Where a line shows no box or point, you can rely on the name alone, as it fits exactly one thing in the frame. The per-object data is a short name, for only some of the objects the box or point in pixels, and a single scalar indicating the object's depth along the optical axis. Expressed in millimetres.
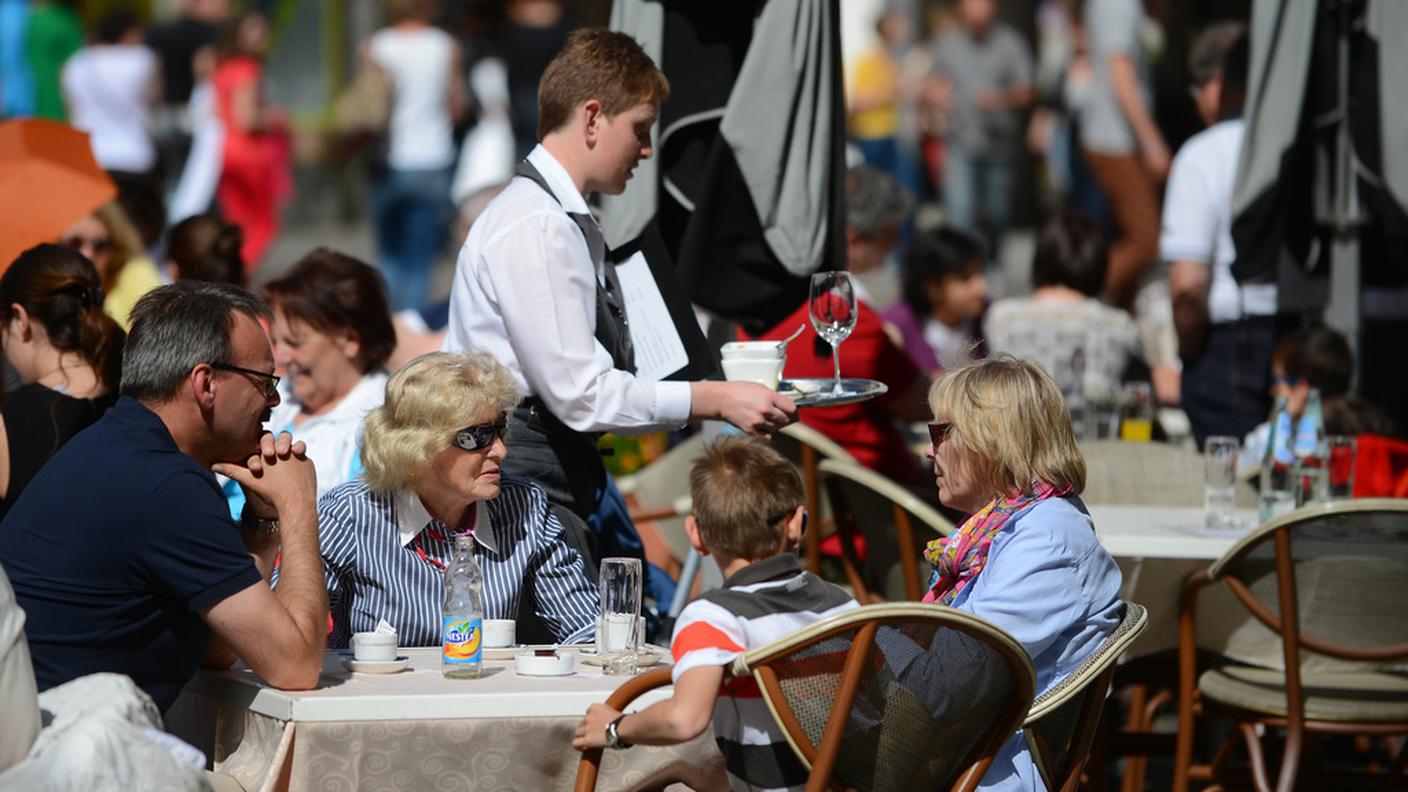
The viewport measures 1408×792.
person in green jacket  28828
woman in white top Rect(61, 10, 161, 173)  25906
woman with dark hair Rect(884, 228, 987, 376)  15320
